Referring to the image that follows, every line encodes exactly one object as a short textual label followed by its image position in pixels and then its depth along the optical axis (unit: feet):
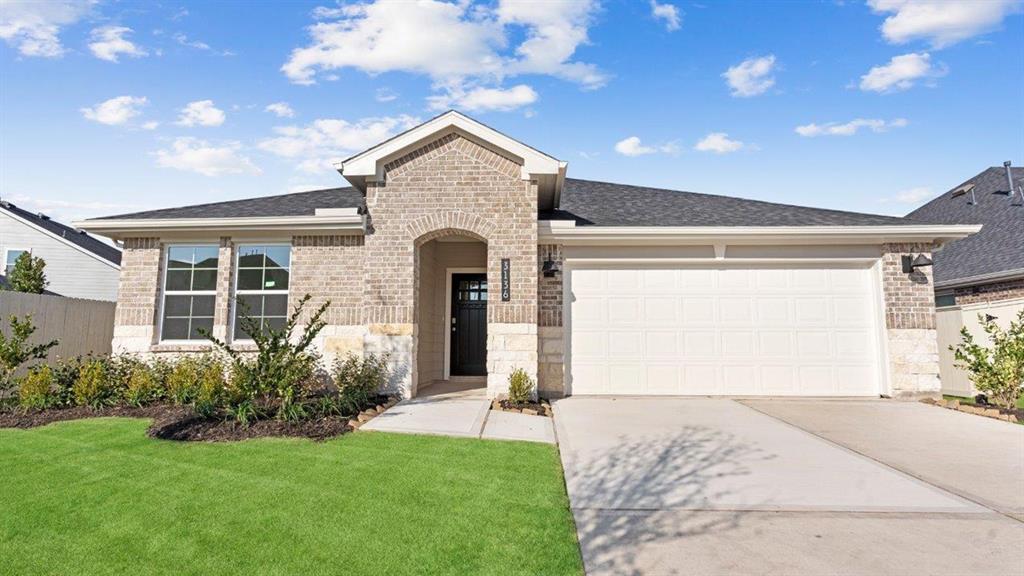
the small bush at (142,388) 24.82
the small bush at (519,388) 25.63
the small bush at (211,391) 21.35
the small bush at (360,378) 24.36
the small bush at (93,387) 24.52
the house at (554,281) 28.32
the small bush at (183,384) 24.81
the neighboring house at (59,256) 63.21
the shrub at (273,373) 21.49
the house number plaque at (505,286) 28.02
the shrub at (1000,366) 25.44
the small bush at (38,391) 24.00
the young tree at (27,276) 46.93
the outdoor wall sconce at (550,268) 30.04
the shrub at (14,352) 24.08
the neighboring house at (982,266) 33.60
